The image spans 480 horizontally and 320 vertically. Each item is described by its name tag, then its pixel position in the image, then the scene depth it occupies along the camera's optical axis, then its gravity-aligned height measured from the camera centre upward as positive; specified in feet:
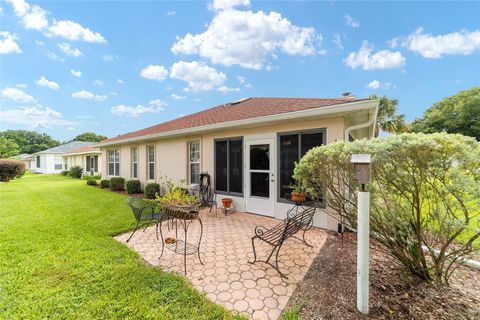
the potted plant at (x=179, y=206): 11.31 -2.73
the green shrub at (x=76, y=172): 71.97 -4.71
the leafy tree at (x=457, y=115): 82.79 +17.24
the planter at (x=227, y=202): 21.70 -4.73
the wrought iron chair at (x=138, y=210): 14.21 -3.56
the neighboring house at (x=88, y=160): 72.90 -0.52
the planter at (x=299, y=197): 17.37 -3.35
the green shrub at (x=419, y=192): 7.16 -1.41
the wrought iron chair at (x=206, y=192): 24.52 -4.16
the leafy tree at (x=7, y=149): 99.49 +5.39
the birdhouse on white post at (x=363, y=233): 7.85 -2.94
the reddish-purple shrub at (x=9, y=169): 55.71 -2.80
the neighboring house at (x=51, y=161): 97.86 -1.01
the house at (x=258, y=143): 16.66 +1.48
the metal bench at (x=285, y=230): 10.61 -4.13
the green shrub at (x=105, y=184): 43.06 -5.34
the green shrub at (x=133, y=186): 34.81 -4.70
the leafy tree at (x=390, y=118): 54.60 +10.38
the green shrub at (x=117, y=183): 39.37 -4.70
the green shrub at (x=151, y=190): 30.71 -4.73
